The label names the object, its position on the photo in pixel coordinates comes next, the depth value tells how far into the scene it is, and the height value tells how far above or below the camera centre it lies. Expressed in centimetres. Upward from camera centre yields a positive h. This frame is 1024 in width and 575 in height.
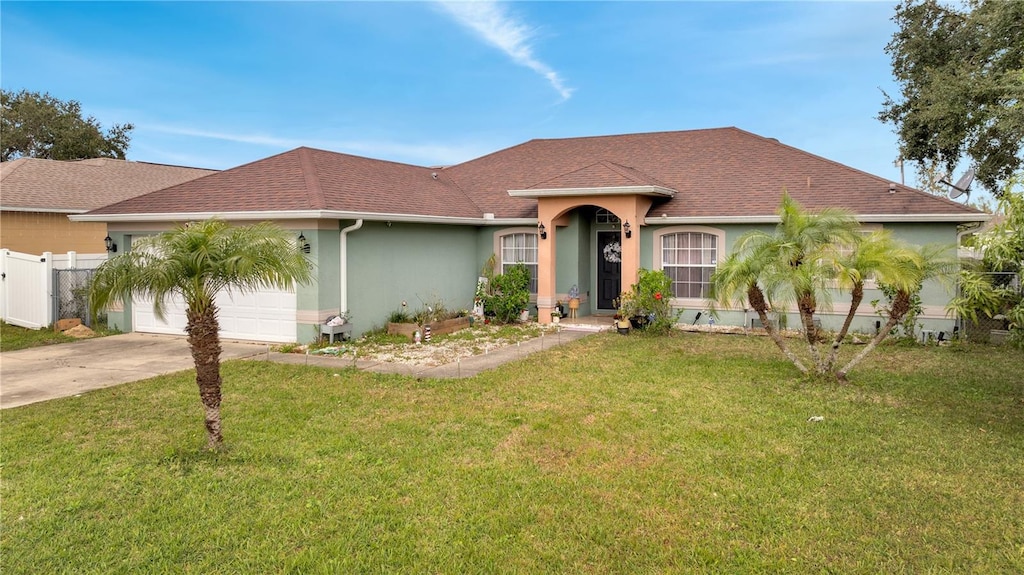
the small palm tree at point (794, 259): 883 +24
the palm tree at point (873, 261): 838 +18
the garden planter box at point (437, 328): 1389 -111
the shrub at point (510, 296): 1588 -45
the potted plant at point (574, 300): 1636 -58
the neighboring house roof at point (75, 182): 1866 +323
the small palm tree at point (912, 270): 835 +6
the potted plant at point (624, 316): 1433 -88
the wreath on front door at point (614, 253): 1714 +64
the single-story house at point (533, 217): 1324 +136
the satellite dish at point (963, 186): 1459 +202
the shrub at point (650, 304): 1407 -60
